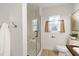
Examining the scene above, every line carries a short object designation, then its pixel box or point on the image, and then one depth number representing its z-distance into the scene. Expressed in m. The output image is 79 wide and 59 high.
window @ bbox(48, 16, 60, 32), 1.57
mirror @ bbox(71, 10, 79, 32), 1.49
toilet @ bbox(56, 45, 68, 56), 1.51
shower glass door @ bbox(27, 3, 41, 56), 1.63
